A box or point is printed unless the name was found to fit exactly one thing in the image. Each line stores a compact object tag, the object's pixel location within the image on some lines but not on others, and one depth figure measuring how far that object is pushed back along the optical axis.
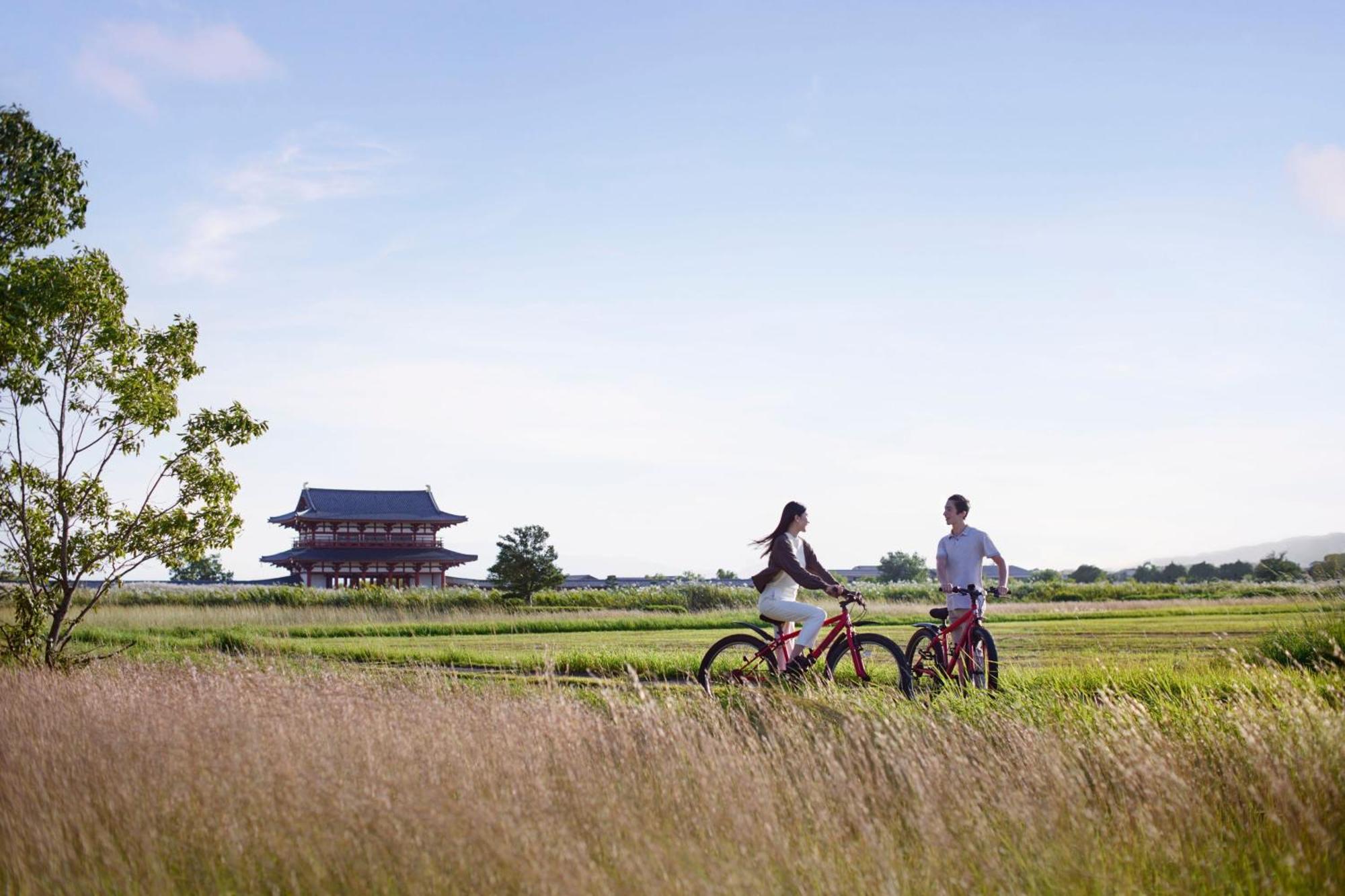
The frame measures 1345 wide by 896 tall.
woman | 9.61
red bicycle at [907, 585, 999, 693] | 9.91
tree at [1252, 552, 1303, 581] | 44.16
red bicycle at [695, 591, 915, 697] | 9.61
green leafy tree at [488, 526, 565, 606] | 44.25
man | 10.55
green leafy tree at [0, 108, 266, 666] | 13.32
